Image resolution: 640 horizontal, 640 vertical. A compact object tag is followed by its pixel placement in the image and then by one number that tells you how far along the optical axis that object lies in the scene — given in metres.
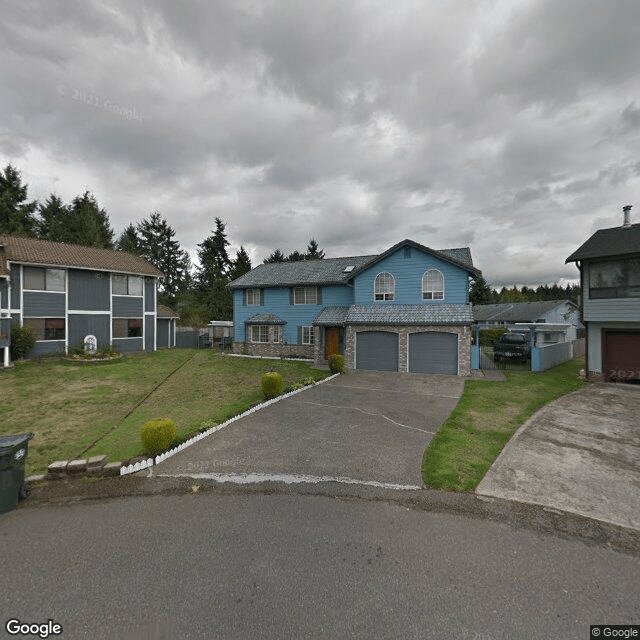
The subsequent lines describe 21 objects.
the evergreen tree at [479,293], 62.66
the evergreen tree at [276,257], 59.28
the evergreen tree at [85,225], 43.44
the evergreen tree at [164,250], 59.59
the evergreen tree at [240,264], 50.72
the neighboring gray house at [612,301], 14.66
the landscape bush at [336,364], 17.28
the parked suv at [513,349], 21.61
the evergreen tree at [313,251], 59.88
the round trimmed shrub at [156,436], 6.78
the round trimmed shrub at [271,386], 11.66
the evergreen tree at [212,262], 53.00
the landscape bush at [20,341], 19.25
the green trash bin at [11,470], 5.00
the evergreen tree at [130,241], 54.03
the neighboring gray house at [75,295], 20.23
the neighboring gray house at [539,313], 33.34
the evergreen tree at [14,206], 37.59
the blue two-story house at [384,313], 17.47
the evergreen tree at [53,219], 43.90
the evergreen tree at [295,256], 60.50
